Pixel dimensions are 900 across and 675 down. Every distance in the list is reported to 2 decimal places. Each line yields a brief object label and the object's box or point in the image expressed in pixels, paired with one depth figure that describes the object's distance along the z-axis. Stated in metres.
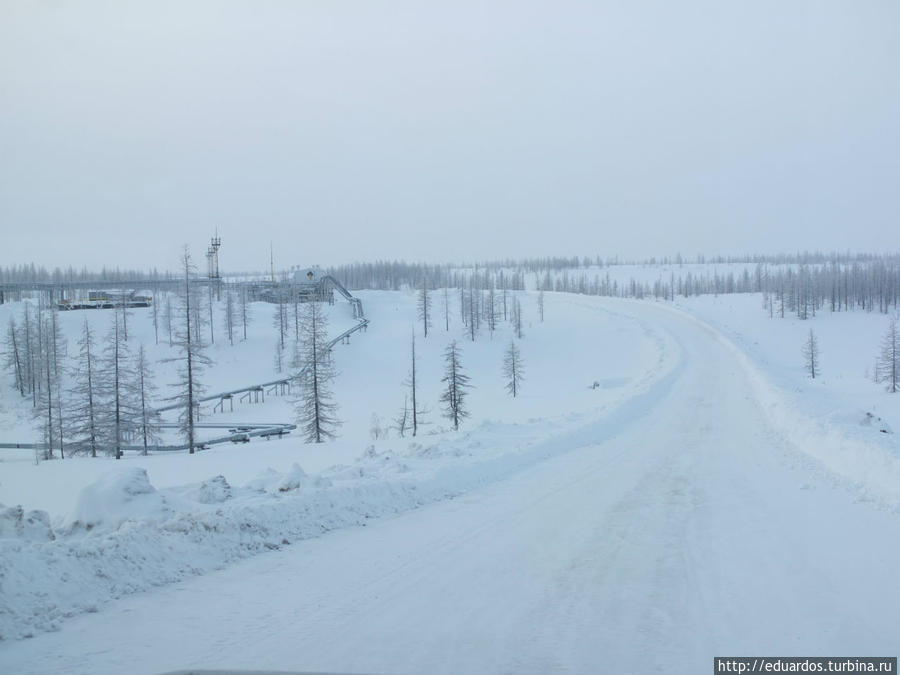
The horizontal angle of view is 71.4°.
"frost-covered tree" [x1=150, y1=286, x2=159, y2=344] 88.34
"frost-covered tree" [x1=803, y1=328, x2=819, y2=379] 62.06
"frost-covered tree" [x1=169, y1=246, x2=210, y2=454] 33.66
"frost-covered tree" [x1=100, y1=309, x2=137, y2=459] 36.34
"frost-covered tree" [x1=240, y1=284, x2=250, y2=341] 89.00
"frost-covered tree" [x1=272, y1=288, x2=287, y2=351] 84.83
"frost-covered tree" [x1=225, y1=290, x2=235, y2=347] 86.18
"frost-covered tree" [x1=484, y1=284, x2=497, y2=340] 100.62
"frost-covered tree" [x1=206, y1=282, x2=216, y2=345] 83.14
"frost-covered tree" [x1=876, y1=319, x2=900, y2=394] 58.81
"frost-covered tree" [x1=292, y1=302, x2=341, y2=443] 38.78
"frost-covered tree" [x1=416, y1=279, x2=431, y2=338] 99.81
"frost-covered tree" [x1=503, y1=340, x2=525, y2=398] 61.29
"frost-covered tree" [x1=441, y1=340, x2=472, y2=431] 48.03
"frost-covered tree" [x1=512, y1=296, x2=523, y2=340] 97.44
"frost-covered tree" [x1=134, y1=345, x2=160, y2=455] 36.91
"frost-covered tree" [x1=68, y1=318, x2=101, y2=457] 36.75
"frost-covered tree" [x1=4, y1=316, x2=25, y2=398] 67.69
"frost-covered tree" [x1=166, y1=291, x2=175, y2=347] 86.48
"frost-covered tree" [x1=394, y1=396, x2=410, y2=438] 43.85
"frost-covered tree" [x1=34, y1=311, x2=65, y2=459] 39.37
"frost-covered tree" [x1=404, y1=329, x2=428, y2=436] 48.91
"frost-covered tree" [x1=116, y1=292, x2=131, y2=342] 84.25
